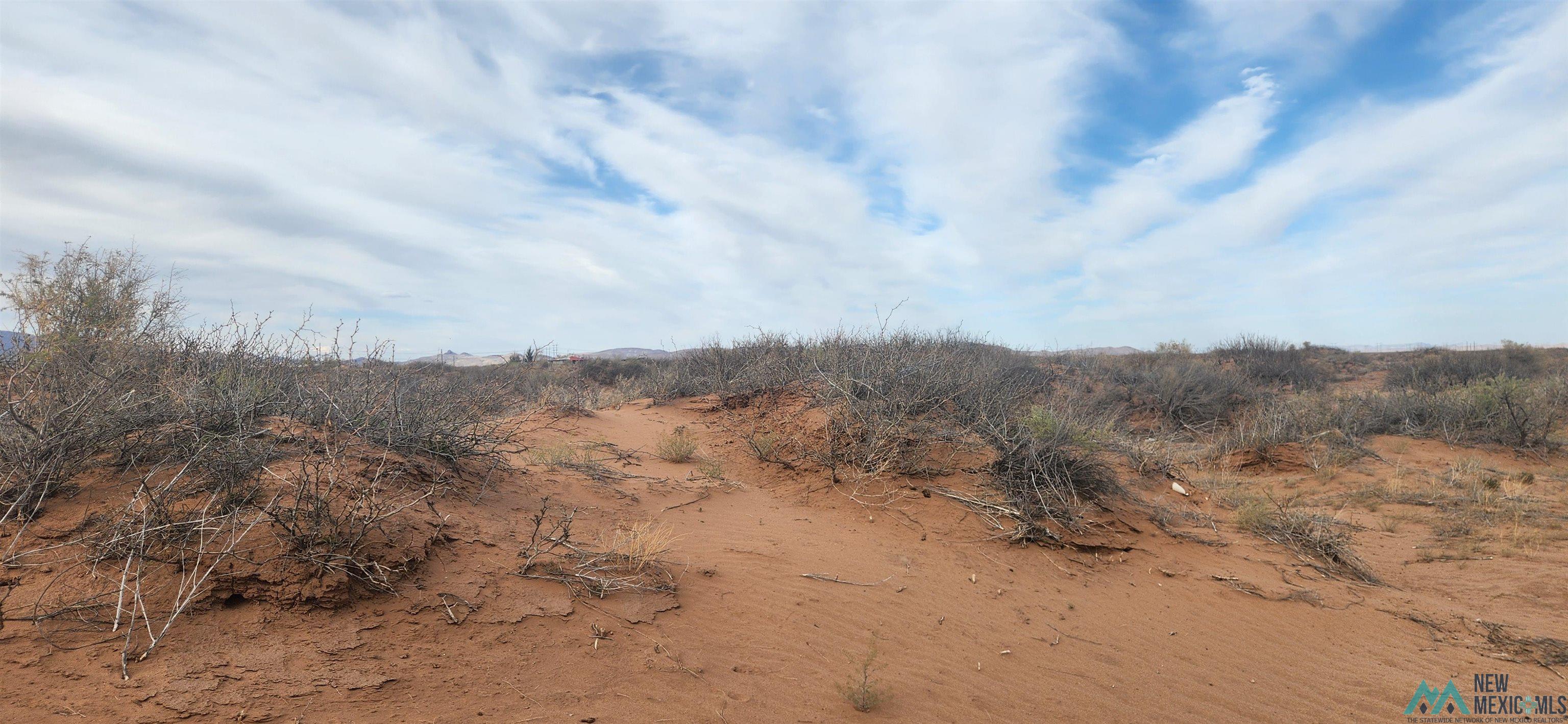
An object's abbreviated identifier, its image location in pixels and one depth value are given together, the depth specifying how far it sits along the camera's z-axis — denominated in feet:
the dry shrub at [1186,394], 44.65
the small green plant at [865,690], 10.18
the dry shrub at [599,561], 12.16
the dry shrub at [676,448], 24.86
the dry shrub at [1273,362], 57.62
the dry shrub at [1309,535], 18.35
